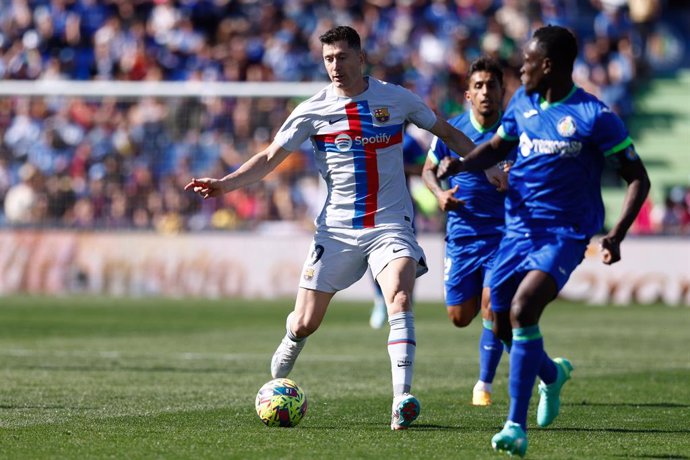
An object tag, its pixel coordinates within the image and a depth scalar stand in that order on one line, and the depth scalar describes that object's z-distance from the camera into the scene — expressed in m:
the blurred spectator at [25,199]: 52.25
